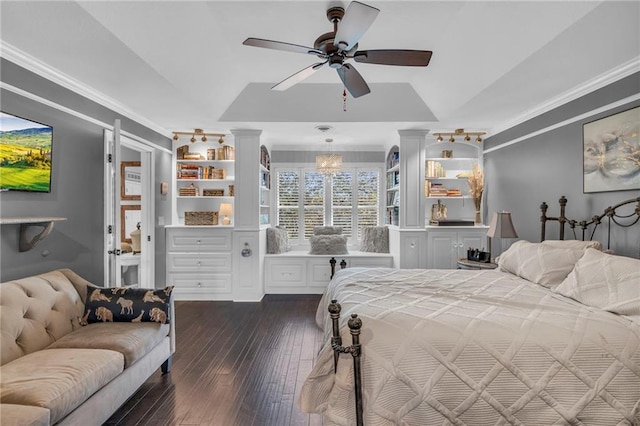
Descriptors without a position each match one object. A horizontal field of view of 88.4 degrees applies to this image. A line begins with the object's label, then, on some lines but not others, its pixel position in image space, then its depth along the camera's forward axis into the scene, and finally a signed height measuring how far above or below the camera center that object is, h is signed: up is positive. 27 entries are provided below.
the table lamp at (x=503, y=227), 3.81 -0.15
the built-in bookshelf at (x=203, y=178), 5.24 +0.57
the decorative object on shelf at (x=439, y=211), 5.19 +0.05
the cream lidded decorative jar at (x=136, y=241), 5.11 -0.44
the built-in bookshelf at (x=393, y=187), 5.31 +0.45
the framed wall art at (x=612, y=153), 2.69 +0.55
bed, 1.65 -0.79
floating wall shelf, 2.41 -0.11
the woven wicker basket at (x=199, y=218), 5.20 -0.07
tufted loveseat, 1.63 -0.87
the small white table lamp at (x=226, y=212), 5.17 +0.02
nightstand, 4.04 -0.63
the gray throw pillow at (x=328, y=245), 5.44 -0.52
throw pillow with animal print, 2.59 -0.74
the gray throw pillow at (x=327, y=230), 5.84 -0.29
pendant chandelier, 5.15 +0.80
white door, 3.26 -0.09
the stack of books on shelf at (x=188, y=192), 5.24 +0.34
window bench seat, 5.29 -0.96
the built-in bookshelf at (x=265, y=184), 5.40 +0.51
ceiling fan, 1.94 +1.12
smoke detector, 4.67 +1.25
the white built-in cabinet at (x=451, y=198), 4.99 +0.26
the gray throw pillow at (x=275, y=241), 5.46 -0.46
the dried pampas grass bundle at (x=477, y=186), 5.07 +0.44
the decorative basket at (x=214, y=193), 5.28 +0.33
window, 6.08 +0.26
